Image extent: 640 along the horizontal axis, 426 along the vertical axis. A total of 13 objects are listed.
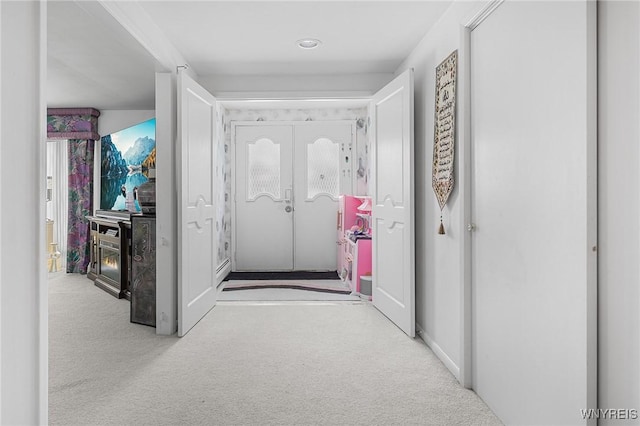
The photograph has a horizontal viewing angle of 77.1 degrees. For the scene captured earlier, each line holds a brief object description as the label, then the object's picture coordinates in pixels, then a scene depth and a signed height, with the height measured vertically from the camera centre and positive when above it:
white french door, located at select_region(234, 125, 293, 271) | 5.98 +0.18
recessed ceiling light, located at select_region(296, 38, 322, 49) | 3.16 +1.36
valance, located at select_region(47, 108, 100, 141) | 5.75 +1.28
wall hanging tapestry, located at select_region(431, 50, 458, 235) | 2.47 +0.53
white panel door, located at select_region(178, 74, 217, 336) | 3.16 +0.07
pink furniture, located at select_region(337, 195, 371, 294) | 4.55 -0.42
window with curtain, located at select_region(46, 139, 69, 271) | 6.11 +0.35
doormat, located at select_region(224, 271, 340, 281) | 5.46 -0.89
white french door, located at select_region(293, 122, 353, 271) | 5.97 +0.33
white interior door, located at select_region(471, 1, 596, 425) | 1.41 +0.00
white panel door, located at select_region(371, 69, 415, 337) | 3.18 +0.08
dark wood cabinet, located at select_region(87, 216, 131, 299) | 4.50 -0.52
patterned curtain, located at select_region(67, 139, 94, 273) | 5.86 +0.15
